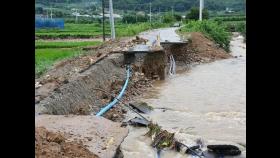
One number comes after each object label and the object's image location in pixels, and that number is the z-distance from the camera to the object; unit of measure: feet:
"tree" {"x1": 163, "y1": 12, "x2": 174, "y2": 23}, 169.17
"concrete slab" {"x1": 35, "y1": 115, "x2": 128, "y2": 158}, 21.31
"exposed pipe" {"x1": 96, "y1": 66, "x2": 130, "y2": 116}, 34.83
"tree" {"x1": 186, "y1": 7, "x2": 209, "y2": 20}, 167.73
